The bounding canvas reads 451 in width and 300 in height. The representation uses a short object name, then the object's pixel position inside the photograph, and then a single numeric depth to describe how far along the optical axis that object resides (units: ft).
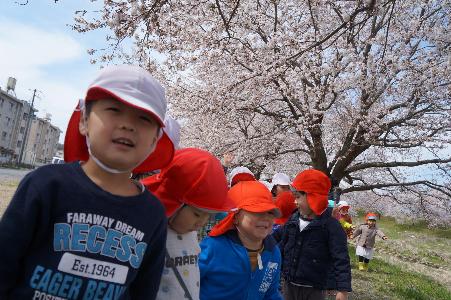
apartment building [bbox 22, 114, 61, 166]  211.20
